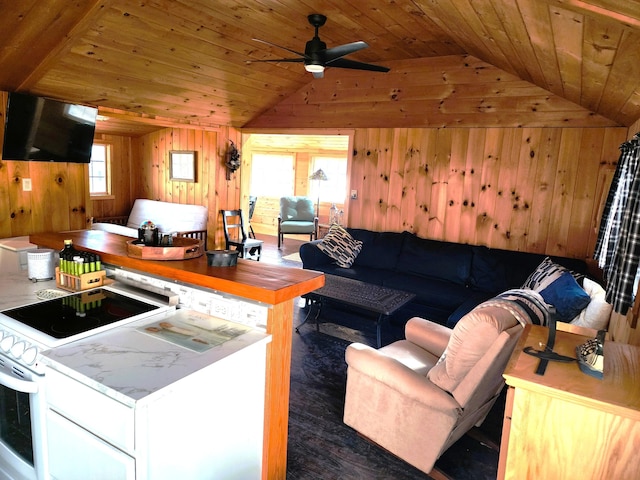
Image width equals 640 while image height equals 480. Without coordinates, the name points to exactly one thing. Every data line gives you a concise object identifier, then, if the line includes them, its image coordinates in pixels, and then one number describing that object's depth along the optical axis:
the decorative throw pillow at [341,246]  4.93
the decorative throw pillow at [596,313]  2.77
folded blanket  1.94
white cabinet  1.28
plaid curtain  2.10
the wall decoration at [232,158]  6.43
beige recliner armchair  1.92
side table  1.24
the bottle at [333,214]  8.46
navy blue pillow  2.90
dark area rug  2.25
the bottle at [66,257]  2.16
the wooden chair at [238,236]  6.29
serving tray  2.02
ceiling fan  3.13
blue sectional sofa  4.10
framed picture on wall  6.75
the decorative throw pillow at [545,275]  3.30
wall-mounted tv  3.88
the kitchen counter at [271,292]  1.74
